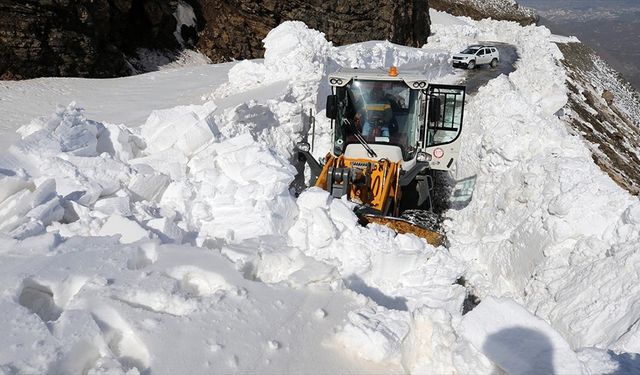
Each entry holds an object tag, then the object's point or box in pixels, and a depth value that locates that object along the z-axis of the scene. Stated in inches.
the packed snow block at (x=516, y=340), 116.8
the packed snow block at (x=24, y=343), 124.2
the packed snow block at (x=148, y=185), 251.0
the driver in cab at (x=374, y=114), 344.2
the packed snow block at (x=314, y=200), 261.0
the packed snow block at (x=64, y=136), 249.6
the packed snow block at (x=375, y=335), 144.6
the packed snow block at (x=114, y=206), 228.5
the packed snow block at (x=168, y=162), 272.1
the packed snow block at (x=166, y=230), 217.5
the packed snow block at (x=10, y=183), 210.8
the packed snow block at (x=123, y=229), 197.3
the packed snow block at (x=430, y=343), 129.1
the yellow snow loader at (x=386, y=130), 327.3
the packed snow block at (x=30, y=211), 196.9
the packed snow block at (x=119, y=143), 278.4
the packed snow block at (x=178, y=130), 287.6
